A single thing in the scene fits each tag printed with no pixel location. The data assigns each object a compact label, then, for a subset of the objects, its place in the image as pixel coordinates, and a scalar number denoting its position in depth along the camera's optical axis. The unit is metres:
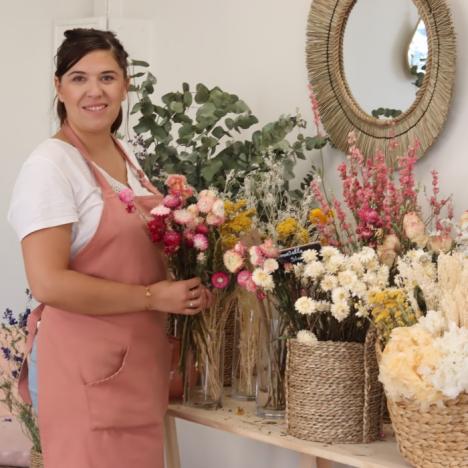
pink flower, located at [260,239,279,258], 2.59
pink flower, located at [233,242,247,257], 2.66
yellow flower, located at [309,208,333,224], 2.68
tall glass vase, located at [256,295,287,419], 2.78
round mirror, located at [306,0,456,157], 2.85
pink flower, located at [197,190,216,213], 2.73
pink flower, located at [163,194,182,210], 2.70
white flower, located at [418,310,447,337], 2.26
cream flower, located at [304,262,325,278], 2.50
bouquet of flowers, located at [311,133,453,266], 2.48
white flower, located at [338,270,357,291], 2.42
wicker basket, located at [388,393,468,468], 2.25
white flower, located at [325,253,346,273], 2.47
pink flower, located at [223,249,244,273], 2.65
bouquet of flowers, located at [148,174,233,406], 2.71
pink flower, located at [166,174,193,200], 2.72
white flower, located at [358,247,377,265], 2.43
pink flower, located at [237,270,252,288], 2.64
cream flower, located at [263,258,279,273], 2.57
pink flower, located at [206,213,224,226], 2.74
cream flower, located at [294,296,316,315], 2.49
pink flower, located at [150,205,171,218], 2.67
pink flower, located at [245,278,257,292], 2.62
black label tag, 2.59
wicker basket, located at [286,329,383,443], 2.53
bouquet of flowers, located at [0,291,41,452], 3.66
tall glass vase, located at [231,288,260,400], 2.91
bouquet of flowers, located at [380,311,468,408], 2.19
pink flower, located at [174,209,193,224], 2.70
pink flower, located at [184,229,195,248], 2.76
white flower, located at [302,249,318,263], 2.53
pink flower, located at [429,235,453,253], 2.45
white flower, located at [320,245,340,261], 2.50
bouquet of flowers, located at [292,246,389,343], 2.42
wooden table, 2.47
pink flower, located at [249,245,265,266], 2.59
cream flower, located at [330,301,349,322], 2.43
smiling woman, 2.58
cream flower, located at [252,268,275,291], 2.57
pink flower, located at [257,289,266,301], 2.68
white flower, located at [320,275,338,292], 2.47
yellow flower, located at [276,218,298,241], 2.76
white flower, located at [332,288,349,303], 2.43
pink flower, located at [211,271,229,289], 2.76
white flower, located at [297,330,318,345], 2.54
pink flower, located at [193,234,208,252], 2.73
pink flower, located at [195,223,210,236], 2.75
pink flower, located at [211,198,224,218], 2.72
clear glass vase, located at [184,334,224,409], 2.93
